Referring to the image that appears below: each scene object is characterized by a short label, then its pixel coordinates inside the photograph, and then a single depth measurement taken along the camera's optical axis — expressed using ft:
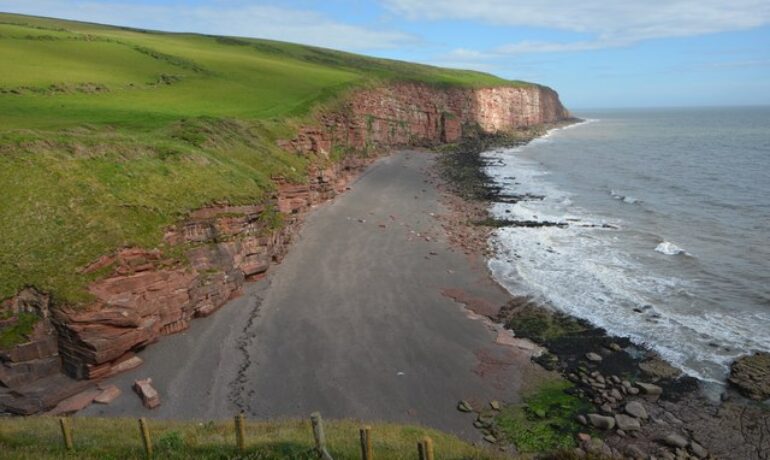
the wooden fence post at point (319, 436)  35.22
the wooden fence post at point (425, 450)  31.37
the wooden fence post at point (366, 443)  34.12
